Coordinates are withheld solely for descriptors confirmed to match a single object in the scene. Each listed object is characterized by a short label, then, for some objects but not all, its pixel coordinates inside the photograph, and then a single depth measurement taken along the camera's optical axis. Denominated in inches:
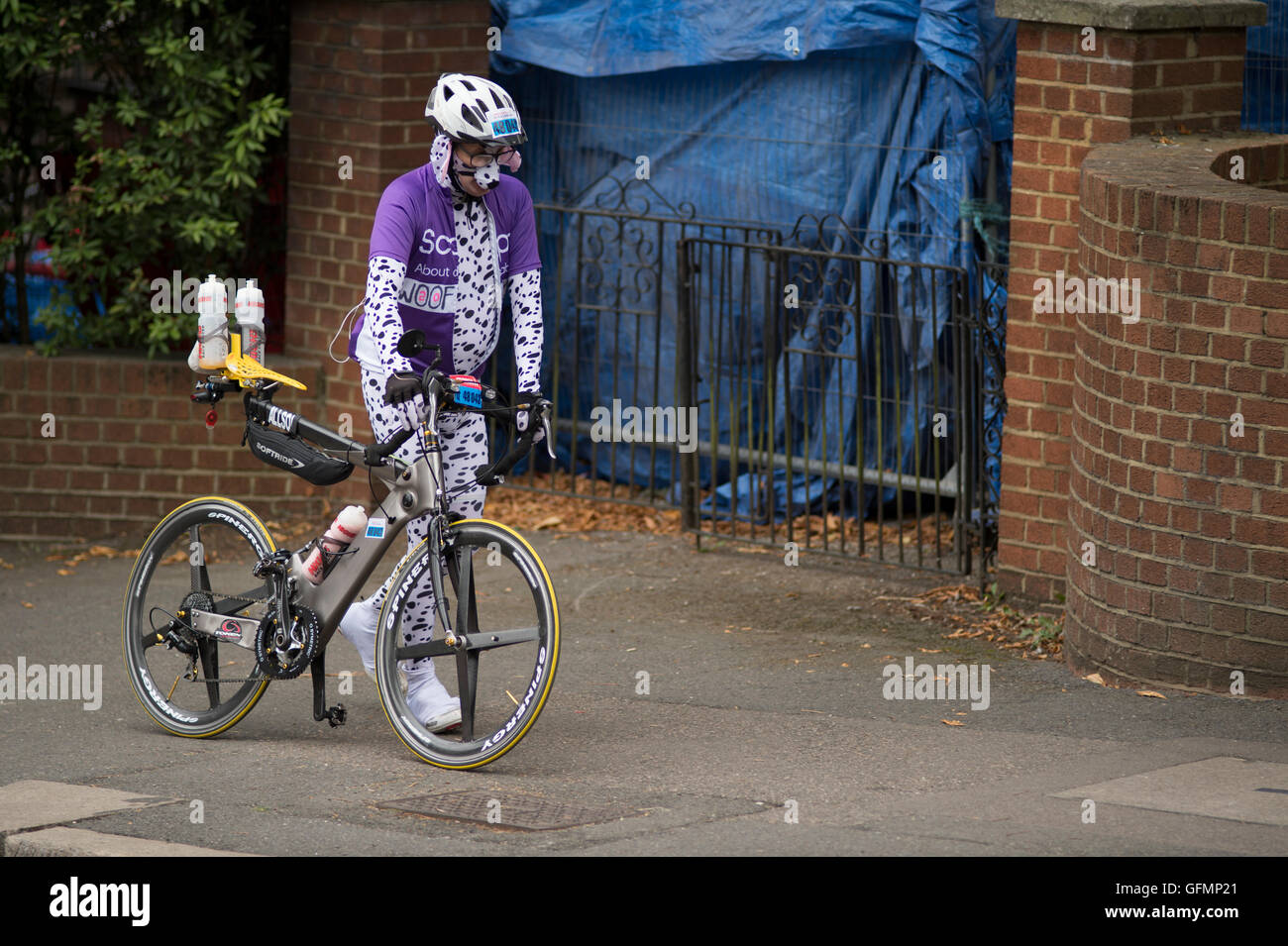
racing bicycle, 459.2
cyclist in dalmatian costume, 468.4
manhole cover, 424.2
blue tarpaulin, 725.3
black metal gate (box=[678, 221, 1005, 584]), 670.5
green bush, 745.0
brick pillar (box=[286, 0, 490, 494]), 745.6
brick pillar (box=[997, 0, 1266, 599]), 594.2
